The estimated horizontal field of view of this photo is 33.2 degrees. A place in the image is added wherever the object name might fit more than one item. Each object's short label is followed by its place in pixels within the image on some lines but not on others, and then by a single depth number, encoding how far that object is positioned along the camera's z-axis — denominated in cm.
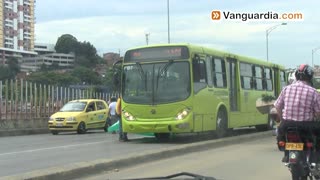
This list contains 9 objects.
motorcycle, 698
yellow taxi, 2442
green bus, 1562
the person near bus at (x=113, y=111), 2335
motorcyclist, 717
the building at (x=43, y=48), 11826
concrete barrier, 2489
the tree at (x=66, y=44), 10116
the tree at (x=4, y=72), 6402
